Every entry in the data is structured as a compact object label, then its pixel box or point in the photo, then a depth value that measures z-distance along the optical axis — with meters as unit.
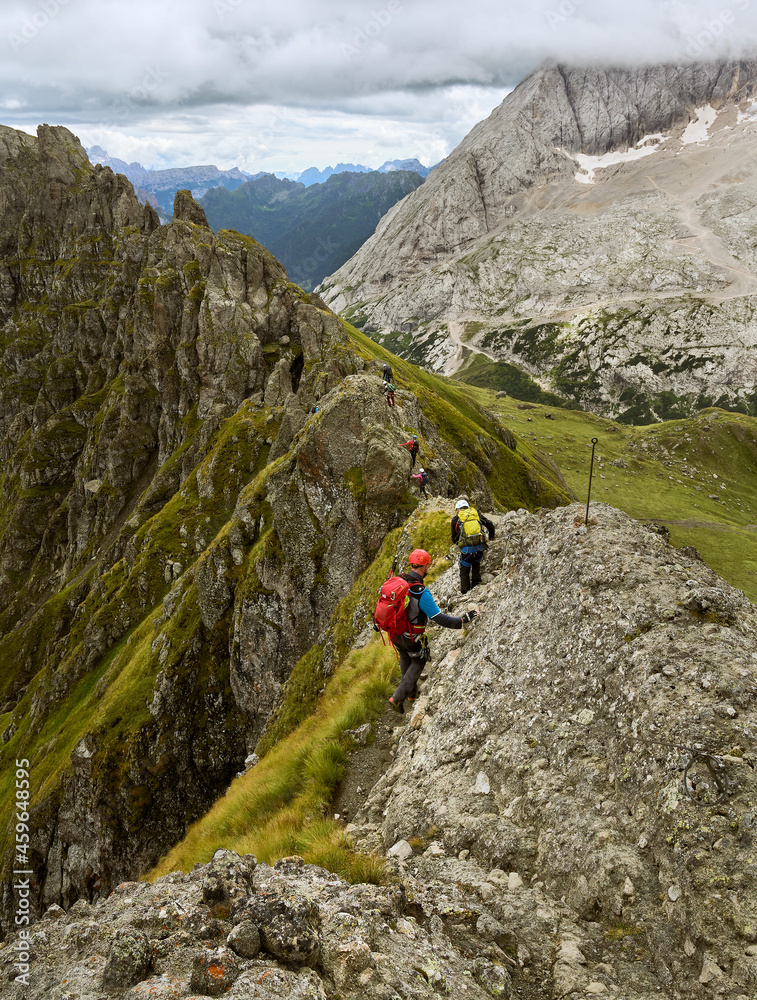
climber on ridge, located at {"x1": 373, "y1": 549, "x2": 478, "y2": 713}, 14.07
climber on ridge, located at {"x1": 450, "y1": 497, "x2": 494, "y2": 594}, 18.28
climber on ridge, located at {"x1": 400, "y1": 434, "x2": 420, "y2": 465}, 34.97
